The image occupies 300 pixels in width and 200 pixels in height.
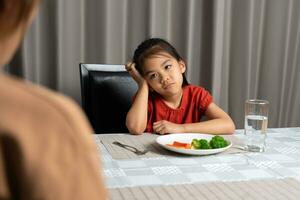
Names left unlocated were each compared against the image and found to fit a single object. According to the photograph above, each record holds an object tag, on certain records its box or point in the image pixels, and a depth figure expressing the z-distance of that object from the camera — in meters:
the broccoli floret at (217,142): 1.28
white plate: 1.24
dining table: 0.94
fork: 1.27
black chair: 1.93
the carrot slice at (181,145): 1.31
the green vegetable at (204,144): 1.29
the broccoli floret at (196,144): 1.30
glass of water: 1.35
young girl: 1.82
